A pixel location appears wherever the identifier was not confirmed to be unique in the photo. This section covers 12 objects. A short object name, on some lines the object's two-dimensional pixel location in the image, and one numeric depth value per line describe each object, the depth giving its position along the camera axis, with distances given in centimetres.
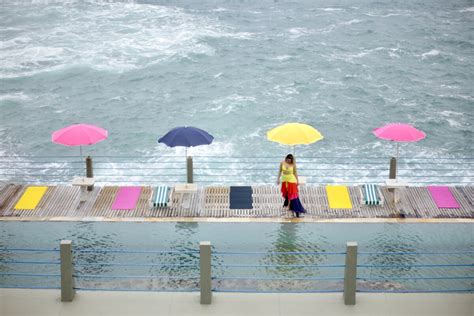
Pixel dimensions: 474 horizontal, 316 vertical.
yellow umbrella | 1539
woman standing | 1501
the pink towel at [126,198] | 1575
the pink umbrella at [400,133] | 1570
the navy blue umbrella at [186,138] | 1547
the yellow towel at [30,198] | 1582
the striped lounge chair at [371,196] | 1570
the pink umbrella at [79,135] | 1544
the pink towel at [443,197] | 1570
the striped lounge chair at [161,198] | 1562
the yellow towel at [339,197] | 1577
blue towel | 1586
